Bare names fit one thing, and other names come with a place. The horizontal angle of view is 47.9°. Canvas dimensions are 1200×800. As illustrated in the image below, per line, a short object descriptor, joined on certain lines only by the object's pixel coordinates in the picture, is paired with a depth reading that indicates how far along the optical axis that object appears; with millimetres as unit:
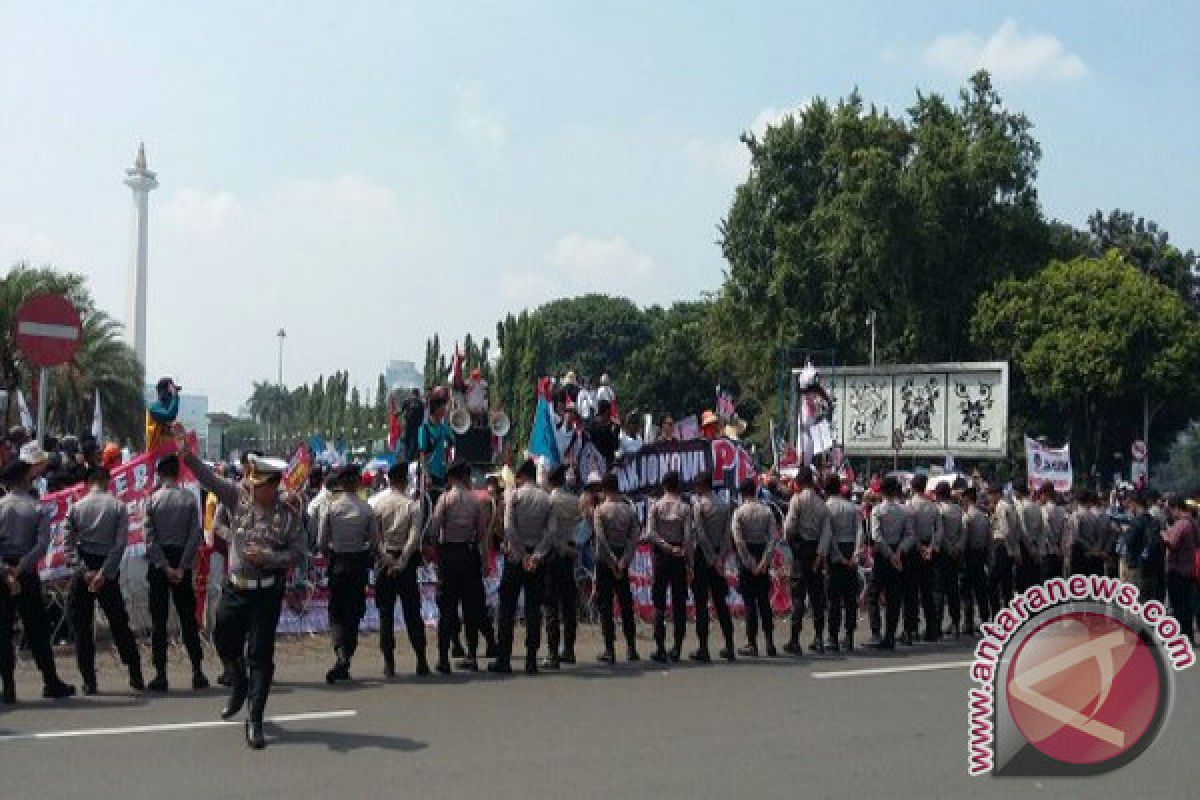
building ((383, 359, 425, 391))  153875
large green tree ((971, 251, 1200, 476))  51281
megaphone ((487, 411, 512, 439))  18141
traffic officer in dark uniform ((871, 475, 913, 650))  15742
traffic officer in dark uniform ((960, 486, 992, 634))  17266
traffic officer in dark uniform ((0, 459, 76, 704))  10852
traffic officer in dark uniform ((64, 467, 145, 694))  11289
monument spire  82562
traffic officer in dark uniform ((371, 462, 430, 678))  12680
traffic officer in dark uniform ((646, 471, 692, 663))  14000
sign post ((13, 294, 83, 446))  13484
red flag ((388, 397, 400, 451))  19750
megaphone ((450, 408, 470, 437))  17031
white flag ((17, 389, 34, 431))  22250
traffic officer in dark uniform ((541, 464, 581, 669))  13328
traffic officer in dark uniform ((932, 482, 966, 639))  16578
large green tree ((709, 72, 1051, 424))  50688
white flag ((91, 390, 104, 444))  21289
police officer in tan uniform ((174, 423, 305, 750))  9359
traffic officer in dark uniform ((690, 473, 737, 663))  14266
